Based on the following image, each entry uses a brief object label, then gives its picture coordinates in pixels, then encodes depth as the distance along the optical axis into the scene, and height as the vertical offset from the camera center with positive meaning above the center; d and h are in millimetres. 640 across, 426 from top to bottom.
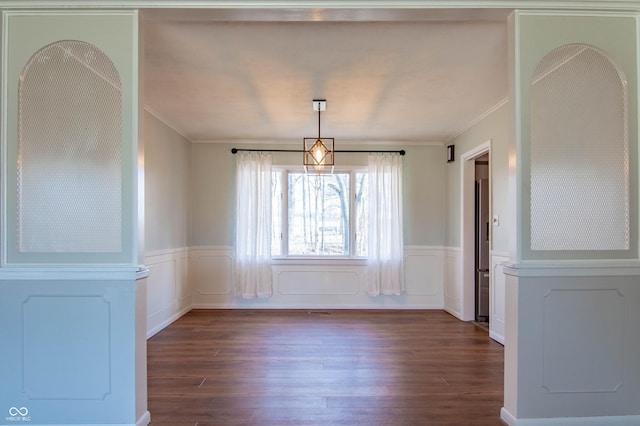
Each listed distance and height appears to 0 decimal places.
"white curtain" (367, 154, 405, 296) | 5488 -398
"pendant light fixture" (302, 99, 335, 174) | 3701 +601
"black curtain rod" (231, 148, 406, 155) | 5520 +923
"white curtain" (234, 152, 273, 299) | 5410 -343
